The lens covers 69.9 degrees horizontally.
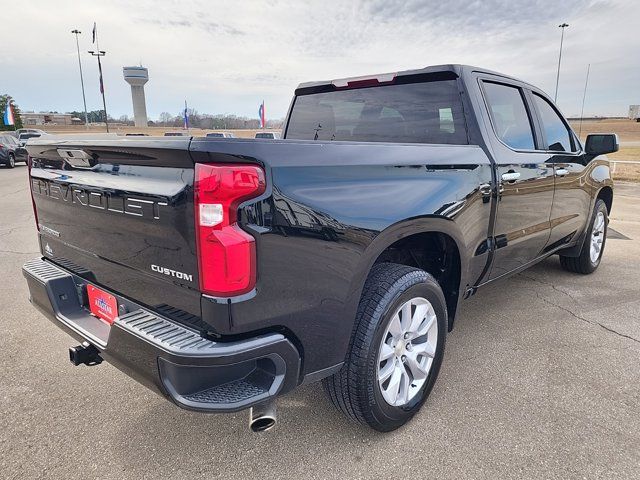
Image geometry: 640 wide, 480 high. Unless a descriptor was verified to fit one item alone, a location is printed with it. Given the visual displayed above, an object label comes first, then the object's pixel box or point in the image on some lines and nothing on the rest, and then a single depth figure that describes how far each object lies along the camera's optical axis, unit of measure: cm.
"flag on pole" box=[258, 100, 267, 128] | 3900
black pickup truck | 166
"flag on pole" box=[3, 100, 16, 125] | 3903
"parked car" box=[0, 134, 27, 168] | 2070
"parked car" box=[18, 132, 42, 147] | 3325
